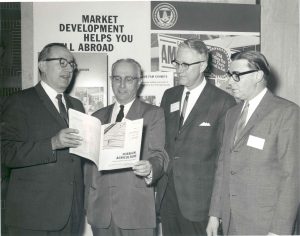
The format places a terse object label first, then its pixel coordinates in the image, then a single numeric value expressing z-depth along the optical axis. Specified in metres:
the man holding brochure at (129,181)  2.71
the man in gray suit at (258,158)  2.15
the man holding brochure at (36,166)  2.57
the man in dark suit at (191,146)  2.87
